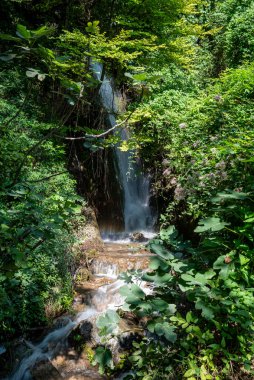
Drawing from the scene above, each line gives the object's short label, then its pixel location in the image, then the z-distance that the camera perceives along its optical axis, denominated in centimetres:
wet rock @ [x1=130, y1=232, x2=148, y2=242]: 806
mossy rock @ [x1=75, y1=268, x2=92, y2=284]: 566
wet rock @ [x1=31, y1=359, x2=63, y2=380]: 364
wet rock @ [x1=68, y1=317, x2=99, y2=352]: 430
